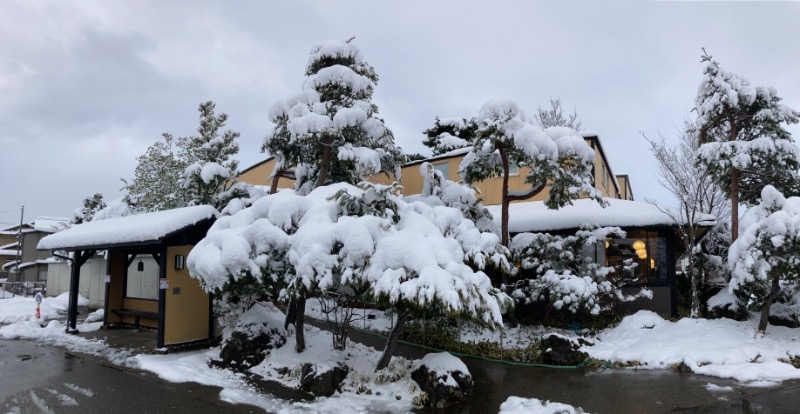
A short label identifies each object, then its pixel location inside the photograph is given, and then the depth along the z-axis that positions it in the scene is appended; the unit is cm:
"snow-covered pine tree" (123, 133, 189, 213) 1833
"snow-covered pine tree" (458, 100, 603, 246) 1119
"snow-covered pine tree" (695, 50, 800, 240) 1226
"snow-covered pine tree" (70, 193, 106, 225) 2458
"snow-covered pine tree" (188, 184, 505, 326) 680
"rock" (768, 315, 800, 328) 1084
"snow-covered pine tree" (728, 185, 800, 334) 938
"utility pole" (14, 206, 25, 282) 3184
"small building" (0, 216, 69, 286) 3394
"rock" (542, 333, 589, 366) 984
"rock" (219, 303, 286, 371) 921
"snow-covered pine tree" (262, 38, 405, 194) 1073
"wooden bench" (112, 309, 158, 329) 1279
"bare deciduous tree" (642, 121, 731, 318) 1248
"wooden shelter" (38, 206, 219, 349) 1059
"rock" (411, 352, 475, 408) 723
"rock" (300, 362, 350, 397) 762
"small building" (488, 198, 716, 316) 1334
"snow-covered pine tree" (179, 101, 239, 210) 1372
